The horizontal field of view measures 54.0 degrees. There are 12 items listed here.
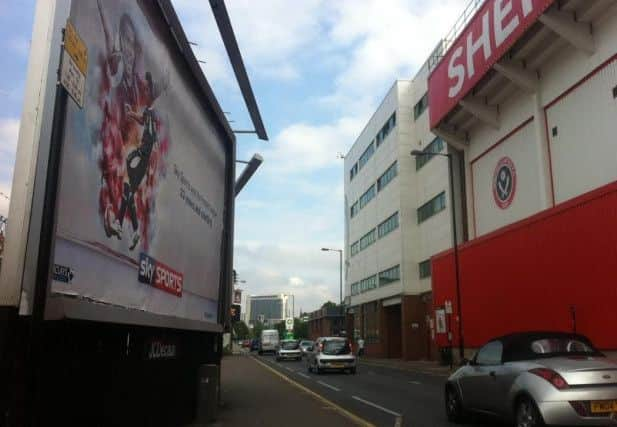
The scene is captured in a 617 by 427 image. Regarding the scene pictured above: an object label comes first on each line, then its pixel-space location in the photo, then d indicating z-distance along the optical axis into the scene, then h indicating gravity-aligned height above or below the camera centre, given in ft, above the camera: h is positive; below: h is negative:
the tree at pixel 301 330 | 450.75 +10.63
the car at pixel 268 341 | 198.08 +0.87
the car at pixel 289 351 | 139.74 -1.57
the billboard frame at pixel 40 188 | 12.80 +3.29
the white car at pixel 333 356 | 86.79 -1.61
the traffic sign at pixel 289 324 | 255.45 +8.29
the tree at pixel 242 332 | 454.15 +9.30
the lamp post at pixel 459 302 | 87.92 +6.46
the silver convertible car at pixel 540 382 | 24.47 -1.53
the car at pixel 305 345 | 180.36 -0.25
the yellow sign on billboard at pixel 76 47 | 14.14 +6.94
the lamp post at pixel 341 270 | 191.46 +23.75
